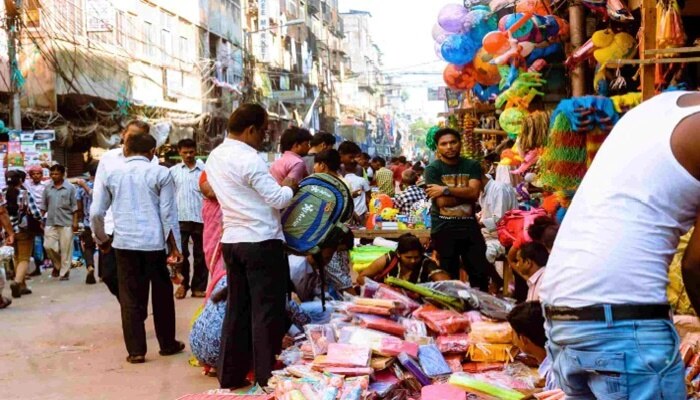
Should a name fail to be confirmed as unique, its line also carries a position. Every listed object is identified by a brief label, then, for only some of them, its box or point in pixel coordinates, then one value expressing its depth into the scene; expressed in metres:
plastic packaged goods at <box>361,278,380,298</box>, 7.14
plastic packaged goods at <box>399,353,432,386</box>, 5.51
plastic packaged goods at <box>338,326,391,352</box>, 5.77
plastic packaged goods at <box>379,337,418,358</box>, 5.61
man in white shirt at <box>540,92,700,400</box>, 2.38
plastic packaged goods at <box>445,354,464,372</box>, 5.79
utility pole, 18.17
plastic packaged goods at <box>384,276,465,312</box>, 6.77
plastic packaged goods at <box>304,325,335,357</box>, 5.89
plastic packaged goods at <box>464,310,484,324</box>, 6.48
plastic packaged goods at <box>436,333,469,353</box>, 6.00
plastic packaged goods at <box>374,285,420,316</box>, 6.68
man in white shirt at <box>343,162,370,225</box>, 11.49
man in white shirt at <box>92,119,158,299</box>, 7.20
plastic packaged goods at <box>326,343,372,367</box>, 5.39
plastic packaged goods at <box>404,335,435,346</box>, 6.07
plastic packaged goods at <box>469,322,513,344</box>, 5.95
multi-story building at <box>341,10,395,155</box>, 80.82
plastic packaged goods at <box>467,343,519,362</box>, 5.86
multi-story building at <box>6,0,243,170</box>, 21.77
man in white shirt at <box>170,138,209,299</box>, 10.56
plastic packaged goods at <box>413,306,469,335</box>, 6.30
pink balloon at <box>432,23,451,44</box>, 12.43
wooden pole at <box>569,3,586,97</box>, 8.46
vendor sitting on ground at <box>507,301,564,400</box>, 4.42
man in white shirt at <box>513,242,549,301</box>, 5.77
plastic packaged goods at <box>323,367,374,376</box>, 5.29
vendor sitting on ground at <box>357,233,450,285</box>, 7.88
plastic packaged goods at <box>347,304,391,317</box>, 6.35
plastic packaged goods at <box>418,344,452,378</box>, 5.64
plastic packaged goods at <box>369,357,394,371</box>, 5.46
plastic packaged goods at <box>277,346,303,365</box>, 5.96
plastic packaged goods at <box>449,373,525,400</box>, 5.05
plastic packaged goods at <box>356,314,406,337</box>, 6.14
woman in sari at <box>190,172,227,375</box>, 6.39
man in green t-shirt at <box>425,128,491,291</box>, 7.63
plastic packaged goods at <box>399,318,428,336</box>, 6.23
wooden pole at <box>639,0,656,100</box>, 6.21
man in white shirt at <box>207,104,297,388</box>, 5.70
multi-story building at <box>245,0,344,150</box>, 47.59
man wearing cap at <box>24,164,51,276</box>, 13.34
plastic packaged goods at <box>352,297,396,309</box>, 6.41
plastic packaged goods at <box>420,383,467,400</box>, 5.07
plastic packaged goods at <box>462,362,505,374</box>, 5.78
